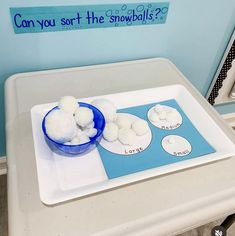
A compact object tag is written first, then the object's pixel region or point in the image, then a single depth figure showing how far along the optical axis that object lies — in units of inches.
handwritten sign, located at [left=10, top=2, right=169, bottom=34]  24.7
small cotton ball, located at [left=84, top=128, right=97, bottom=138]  19.1
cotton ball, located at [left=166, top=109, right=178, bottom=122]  23.5
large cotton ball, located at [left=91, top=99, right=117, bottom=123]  21.3
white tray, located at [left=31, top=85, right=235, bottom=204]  17.1
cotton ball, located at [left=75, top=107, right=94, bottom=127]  18.4
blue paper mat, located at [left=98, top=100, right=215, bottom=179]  19.1
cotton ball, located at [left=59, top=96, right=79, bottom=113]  19.1
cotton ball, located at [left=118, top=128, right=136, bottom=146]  20.6
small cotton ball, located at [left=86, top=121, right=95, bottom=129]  19.2
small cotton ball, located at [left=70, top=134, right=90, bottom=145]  18.6
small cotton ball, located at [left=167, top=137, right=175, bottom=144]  21.4
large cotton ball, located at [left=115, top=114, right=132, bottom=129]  21.4
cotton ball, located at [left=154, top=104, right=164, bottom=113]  24.1
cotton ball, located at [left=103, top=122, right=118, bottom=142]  20.4
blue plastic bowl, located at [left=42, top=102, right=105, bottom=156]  18.3
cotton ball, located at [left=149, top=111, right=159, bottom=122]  23.4
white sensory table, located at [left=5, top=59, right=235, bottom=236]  15.6
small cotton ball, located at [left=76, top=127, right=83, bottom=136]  18.8
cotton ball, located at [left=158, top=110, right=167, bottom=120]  23.6
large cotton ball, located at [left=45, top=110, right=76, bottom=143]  17.2
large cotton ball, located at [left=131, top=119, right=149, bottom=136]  21.4
